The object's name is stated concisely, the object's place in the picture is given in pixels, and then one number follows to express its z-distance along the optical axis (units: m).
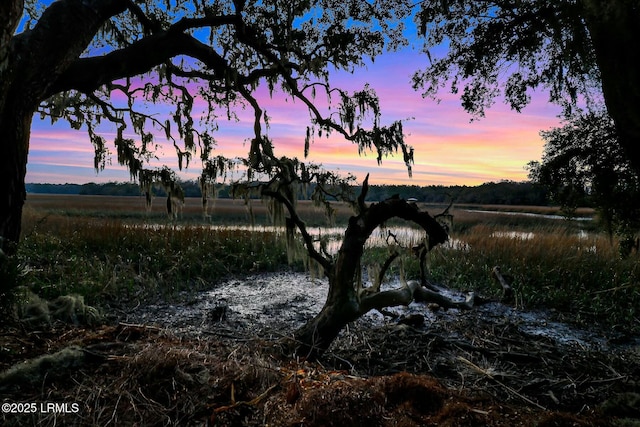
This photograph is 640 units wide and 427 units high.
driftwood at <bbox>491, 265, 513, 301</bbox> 9.68
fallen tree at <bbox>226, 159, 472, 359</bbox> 5.12
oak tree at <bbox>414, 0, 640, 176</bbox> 3.32
